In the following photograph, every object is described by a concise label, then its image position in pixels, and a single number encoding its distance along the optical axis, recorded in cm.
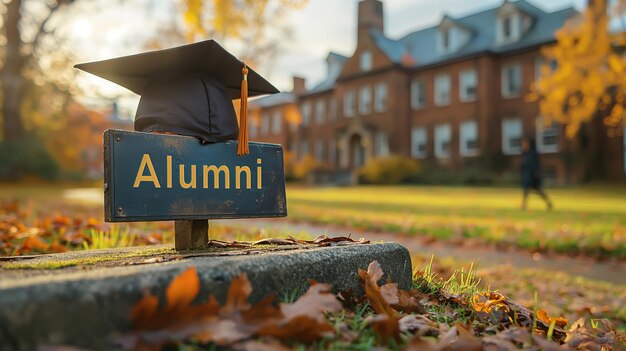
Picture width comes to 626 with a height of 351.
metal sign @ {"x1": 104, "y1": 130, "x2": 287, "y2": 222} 205
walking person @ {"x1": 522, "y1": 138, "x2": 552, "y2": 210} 1190
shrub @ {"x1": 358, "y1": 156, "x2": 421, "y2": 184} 2620
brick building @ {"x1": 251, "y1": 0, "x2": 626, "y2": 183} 2403
